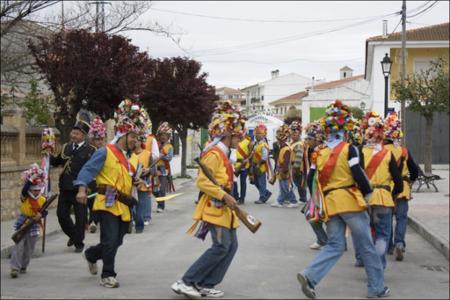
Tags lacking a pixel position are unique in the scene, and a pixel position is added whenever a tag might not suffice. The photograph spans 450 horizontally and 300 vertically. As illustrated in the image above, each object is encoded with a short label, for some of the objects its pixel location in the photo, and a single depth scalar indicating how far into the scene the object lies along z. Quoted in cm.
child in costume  848
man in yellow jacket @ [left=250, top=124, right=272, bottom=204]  1739
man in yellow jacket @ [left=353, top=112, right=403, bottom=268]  827
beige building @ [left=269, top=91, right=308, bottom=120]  10950
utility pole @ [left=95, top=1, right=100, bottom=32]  1848
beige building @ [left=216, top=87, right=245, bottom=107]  11893
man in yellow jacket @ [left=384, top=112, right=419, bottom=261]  930
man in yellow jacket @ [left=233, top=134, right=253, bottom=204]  1645
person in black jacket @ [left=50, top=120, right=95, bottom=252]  1025
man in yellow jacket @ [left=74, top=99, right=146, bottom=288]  760
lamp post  2422
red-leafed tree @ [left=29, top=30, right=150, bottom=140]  1495
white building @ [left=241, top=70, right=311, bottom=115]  12425
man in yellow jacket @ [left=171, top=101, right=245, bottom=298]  714
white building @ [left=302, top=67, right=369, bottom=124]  7682
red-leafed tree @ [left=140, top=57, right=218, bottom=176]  2553
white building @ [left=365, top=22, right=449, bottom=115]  4138
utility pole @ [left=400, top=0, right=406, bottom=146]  2488
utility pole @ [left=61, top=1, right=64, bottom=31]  1629
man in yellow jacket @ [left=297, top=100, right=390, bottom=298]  725
